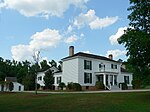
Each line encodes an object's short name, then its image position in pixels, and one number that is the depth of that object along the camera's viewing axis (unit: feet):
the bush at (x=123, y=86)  80.07
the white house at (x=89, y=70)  76.43
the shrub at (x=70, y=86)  72.29
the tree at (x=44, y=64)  161.05
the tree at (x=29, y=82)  90.54
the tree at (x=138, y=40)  32.23
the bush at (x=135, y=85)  78.14
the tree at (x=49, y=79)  82.14
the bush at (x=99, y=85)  74.28
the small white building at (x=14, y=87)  94.46
